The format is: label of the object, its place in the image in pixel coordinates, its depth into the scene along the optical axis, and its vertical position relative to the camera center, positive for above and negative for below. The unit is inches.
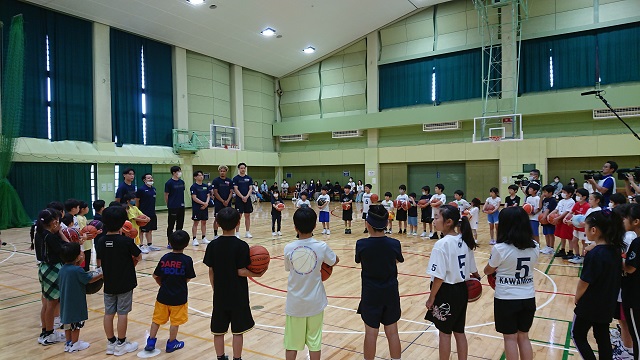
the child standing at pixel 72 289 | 141.3 -40.2
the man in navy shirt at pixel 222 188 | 365.7 -9.9
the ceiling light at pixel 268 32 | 749.5 +285.4
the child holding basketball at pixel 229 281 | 121.3 -32.6
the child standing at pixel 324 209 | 417.7 -36.1
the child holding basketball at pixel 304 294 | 115.0 -35.0
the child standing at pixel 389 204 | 432.6 -31.8
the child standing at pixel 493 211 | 361.1 -34.2
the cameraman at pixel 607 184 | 257.0 -7.6
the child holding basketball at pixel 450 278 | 113.7 -30.5
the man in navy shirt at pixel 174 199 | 342.3 -18.1
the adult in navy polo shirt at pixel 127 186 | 294.7 -5.8
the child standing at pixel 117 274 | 141.4 -34.9
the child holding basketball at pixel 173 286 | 140.9 -39.4
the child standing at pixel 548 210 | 304.2 -28.9
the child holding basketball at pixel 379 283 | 118.3 -33.2
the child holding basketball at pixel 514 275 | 109.8 -29.1
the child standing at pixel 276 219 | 424.2 -46.4
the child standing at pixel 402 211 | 425.1 -39.9
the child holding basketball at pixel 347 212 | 438.3 -41.9
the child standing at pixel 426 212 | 415.8 -40.0
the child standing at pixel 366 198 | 435.2 -25.0
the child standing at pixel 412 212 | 426.3 -40.8
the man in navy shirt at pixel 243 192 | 380.2 -13.9
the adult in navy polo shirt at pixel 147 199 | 318.0 -17.0
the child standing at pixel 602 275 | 106.5 -28.2
